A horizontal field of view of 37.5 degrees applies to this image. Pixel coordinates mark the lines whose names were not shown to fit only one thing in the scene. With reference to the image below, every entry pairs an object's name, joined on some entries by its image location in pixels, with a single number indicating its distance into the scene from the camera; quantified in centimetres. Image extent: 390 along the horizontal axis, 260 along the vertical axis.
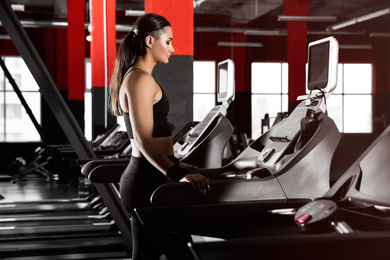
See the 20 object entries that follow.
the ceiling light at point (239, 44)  1368
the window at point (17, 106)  1363
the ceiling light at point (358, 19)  1230
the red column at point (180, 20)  466
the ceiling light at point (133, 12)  1108
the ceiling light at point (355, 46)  1528
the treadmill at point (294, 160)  225
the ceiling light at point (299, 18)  1050
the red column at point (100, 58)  775
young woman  191
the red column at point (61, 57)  1339
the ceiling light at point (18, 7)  1247
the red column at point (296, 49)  1023
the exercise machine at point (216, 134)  344
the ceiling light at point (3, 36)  1299
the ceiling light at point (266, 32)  1347
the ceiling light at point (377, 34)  1377
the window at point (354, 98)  1667
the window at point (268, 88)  1611
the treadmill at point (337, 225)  85
